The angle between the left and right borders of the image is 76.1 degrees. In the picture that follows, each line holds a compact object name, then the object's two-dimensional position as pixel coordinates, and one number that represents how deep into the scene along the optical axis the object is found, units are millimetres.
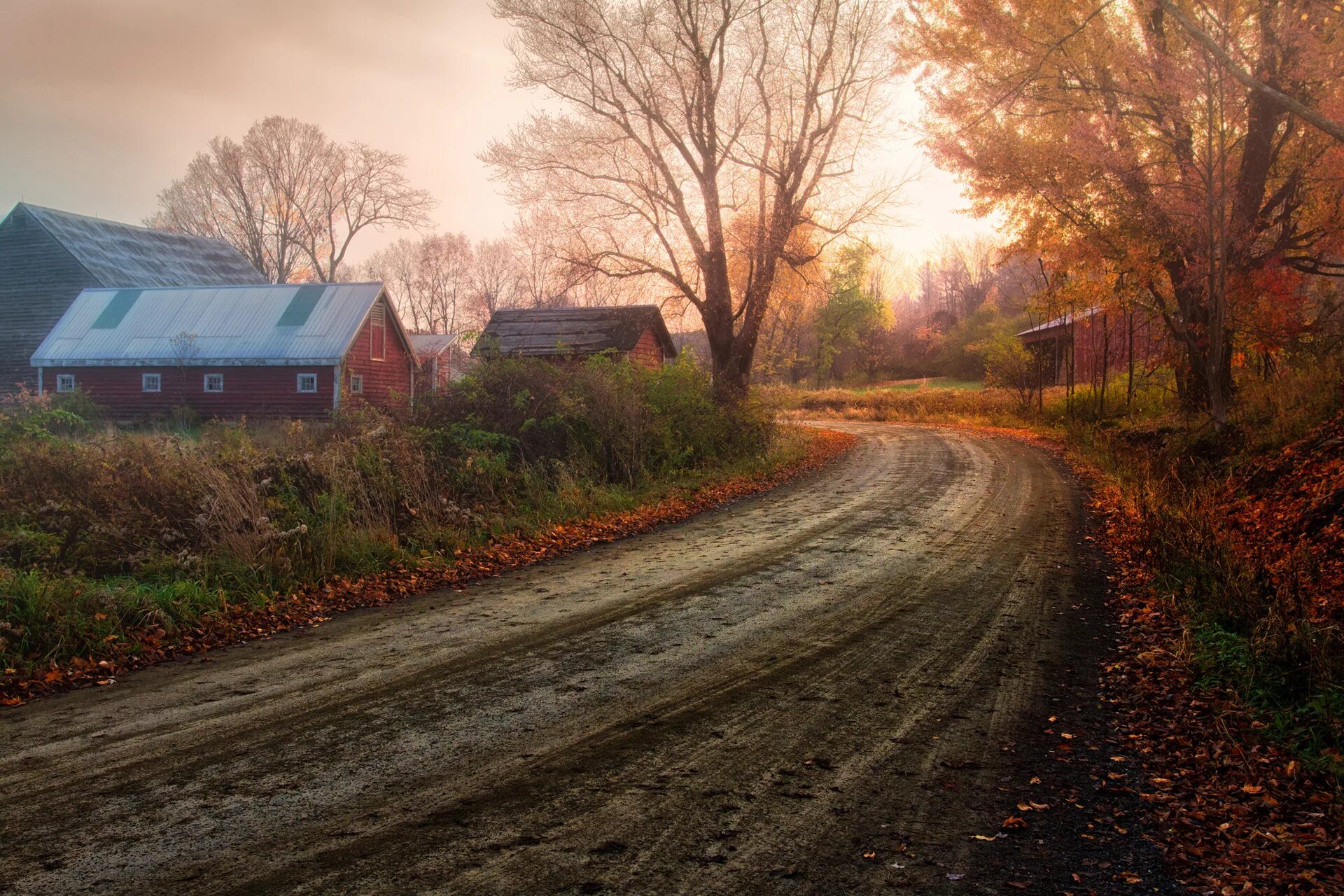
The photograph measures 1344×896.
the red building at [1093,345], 21431
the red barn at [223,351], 29812
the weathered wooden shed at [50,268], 33844
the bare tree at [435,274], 78750
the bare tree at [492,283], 76438
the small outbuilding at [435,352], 42625
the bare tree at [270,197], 56562
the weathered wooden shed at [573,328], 25438
